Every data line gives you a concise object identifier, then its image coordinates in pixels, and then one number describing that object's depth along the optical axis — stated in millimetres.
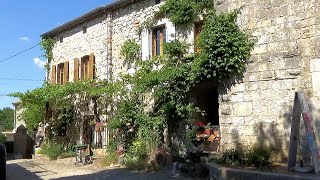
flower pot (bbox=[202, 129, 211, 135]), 10305
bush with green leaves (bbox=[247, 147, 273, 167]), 7130
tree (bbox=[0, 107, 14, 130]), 55075
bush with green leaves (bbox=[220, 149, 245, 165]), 7527
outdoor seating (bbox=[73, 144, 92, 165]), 12203
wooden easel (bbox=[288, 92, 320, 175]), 6484
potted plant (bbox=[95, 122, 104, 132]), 13305
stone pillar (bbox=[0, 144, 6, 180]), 6875
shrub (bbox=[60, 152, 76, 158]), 14016
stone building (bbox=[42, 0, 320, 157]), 7594
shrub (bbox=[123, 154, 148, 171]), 10278
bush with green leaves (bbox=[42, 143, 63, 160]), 14188
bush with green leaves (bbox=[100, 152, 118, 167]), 11516
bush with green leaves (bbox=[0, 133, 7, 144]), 18906
